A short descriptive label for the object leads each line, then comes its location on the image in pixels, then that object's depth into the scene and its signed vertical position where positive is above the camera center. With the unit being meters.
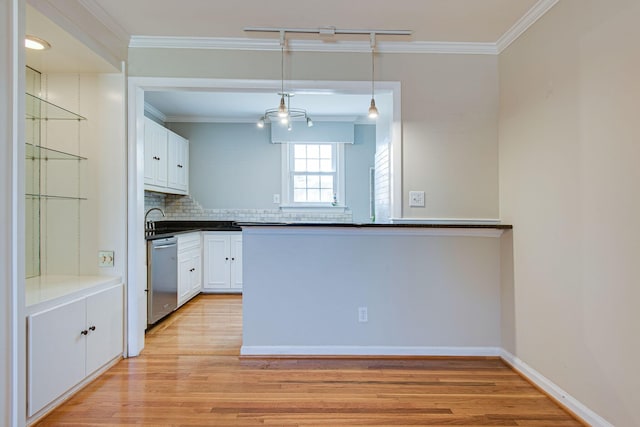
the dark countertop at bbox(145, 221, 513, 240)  2.49 -0.08
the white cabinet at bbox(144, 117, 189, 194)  3.89 +0.72
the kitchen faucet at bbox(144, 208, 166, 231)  4.27 -0.10
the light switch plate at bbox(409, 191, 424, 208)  2.68 +0.13
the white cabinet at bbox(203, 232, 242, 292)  4.63 -0.64
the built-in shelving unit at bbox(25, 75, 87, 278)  2.41 +0.25
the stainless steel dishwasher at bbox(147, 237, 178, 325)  3.20 -0.62
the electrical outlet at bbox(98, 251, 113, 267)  2.52 -0.31
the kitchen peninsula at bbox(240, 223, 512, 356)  2.55 -0.60
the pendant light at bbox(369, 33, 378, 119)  2.41 +1.15
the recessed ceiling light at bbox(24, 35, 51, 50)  2.04 +1.07
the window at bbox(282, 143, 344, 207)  5.16 +0.64
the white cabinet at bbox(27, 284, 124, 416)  1.77 -0.76
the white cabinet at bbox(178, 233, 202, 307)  3.92 -0.62
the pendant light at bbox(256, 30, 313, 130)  4.35 +1.42
